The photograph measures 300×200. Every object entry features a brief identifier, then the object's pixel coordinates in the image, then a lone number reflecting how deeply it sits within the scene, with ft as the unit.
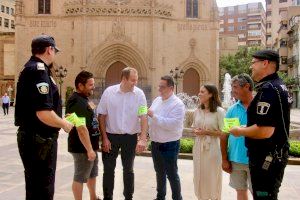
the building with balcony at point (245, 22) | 218.04
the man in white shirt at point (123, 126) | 15.63
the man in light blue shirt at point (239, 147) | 12.93
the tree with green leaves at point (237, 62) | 117.42
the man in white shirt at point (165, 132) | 15.91
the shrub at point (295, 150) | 26.07
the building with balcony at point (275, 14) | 178.31
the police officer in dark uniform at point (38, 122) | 10.99
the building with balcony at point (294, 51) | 131.69
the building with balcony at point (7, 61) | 103.42
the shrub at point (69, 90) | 84.26
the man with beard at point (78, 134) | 14.58
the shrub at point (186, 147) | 27.26
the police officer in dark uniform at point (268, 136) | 10.21
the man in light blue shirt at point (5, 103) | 66.63
